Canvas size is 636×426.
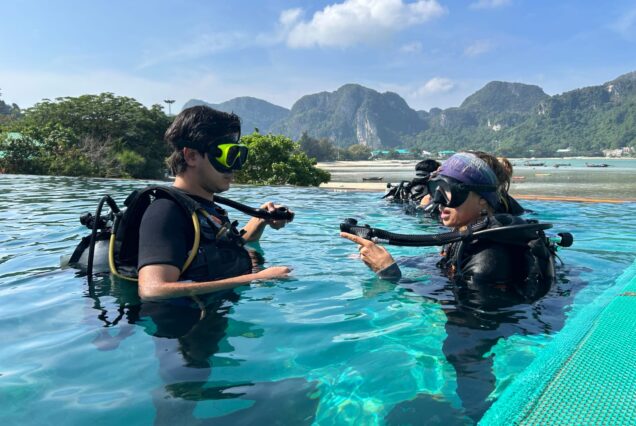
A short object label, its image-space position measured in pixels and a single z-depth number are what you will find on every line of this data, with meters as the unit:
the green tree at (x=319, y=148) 164.25
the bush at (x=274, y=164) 28.14
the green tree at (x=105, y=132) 32.06
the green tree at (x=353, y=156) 195.75
